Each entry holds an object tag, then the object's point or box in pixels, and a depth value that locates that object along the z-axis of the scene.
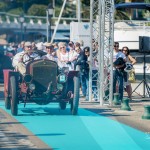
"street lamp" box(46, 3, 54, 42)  43.89
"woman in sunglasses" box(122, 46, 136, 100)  22.89
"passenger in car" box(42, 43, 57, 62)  20.42
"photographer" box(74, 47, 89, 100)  23.66
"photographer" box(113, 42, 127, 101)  22.17
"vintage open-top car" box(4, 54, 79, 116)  18.61
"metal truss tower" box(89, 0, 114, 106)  21.20
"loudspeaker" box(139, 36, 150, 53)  23.73
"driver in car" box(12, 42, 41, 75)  19.16
